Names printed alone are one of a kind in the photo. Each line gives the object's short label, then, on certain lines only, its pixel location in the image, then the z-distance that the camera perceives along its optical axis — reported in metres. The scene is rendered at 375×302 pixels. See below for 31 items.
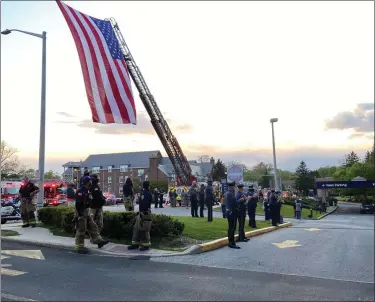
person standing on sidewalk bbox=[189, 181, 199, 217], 19.21
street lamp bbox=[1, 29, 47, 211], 15.19
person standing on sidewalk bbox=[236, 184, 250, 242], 12.40
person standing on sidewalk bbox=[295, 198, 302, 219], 29.70
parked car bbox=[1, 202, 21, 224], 17.59
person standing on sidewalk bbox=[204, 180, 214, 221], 16.34
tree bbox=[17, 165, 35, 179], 74.54
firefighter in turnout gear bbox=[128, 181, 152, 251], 10.24
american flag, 10.85
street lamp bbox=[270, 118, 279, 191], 30.47
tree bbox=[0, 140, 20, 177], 65.57
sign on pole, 16.84
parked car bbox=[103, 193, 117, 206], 44.26
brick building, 102.06
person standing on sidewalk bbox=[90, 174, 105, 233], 10.77
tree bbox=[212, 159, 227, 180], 92.62
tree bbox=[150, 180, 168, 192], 88.31
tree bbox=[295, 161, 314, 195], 77.75
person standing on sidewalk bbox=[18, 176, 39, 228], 13.63
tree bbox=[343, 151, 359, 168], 81.35
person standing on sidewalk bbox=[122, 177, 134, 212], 14.30
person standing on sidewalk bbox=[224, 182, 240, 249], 11.09
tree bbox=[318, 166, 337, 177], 98.15
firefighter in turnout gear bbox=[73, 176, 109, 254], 9.92
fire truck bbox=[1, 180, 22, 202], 33.11
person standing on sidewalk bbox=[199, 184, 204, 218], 19.75
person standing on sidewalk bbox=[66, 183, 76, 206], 11.16
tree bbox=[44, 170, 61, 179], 131.50
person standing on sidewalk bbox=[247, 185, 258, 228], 16.25
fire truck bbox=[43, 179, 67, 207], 39.25
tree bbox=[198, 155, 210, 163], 118.25
